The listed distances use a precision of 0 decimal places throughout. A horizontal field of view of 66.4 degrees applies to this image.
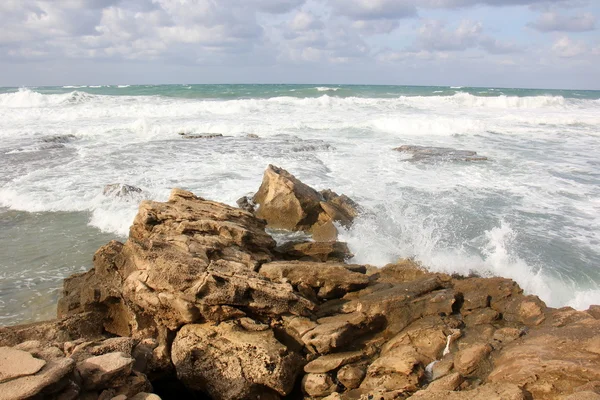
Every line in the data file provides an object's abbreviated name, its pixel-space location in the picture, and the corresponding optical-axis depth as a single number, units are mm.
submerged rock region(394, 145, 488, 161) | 18312
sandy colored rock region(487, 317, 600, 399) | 4281
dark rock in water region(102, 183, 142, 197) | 12352
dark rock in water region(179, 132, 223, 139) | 23305
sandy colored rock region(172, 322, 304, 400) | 4988
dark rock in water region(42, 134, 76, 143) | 21469
